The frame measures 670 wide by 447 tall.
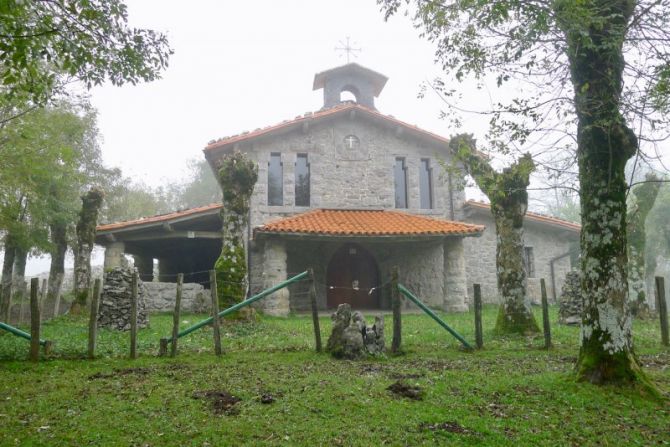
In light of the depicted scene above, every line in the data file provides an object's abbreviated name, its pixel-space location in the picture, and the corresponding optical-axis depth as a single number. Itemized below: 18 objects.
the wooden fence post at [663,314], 8.66
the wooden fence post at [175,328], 7.63
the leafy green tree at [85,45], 4.36
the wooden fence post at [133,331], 7.50
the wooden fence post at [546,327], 8.22
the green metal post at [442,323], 7.84
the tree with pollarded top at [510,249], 9.61
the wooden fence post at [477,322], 8.27
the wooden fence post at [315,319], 7.94
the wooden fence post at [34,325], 7.05
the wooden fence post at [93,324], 7.38
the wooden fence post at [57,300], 14.53
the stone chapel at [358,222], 15.38
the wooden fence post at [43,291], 12.11
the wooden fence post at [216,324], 7.73
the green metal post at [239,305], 7.48
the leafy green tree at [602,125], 5.45
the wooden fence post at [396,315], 7.84
